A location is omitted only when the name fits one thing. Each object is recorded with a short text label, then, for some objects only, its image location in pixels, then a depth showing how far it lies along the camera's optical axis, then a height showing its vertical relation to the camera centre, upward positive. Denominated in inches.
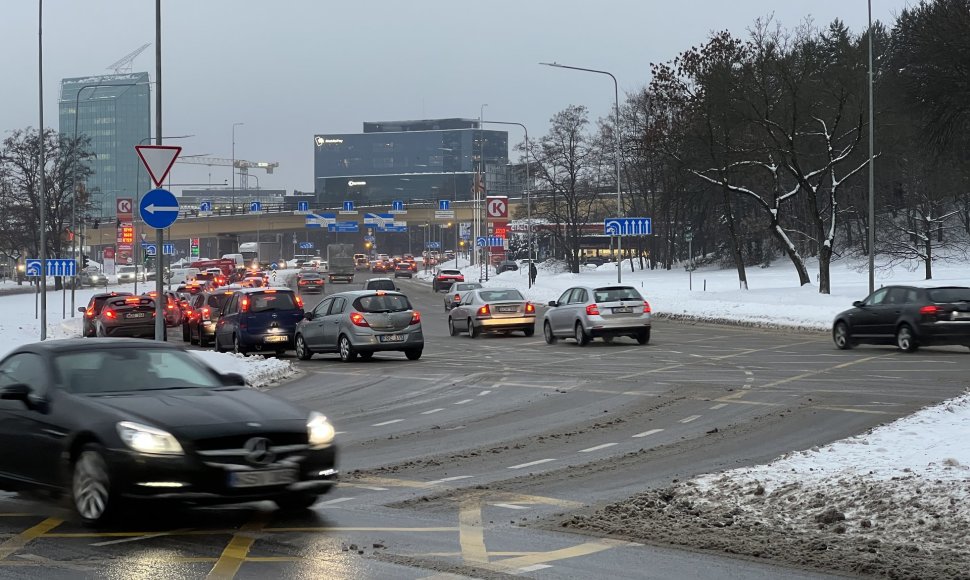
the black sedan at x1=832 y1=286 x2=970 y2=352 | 1090.7 -40.3
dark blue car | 1264.8 -45.2
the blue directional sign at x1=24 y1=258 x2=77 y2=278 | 1877.5 +11.2
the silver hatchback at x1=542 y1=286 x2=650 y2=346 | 1307.8 -42.5
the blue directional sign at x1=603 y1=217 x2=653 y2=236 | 2246.6 +84.0
